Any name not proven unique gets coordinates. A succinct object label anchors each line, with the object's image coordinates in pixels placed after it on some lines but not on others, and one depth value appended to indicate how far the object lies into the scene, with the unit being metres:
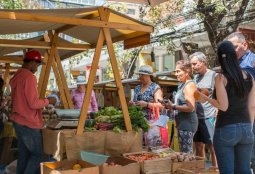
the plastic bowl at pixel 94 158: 3.99
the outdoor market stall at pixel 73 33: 4.13
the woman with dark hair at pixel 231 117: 3.56
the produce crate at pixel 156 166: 4.04
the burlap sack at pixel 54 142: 4.13
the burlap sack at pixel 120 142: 4.29
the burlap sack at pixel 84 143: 4.06
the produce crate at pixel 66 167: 3.72
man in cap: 4.67
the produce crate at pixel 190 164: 4.21
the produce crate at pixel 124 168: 3.90
